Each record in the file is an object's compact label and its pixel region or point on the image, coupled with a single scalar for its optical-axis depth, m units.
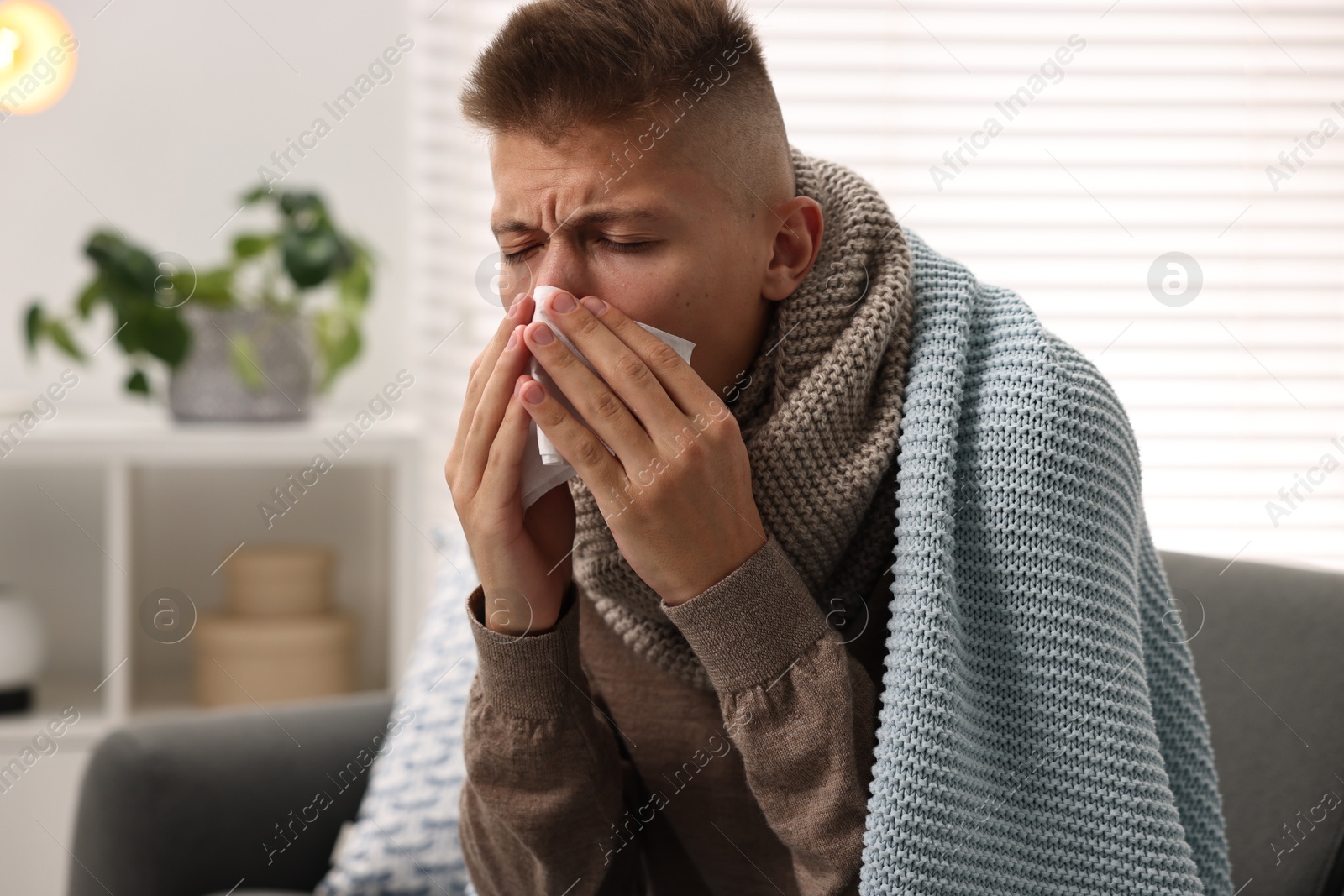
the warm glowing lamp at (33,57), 2.03
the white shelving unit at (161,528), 1.92
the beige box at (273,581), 2.04
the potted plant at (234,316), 1.92
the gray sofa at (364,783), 1.02
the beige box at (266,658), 1.98
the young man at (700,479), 0.85
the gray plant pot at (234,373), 1.99
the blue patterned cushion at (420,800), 1.29
